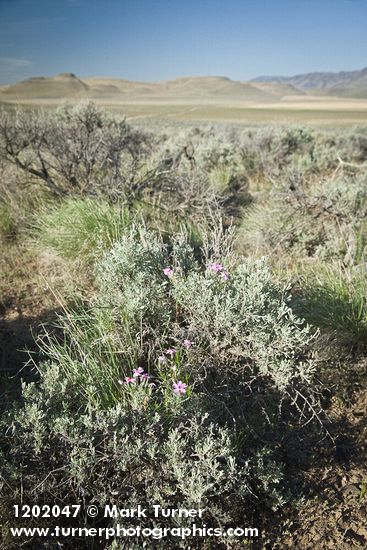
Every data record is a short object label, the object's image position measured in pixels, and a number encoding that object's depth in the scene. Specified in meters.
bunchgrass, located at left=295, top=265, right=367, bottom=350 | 3.30
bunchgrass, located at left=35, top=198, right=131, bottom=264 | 4.68
